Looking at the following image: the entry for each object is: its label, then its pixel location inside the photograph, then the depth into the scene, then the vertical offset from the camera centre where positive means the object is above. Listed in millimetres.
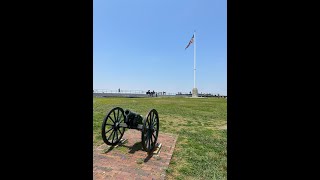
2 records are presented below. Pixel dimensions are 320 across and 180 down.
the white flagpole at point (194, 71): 43616 +5008
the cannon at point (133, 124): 5680 -984
